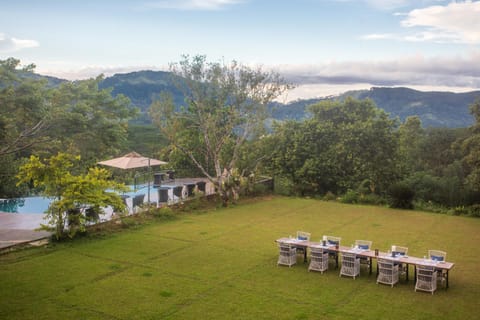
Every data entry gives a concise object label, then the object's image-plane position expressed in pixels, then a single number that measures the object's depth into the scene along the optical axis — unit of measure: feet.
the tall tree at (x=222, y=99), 71.72
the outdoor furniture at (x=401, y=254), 38.27
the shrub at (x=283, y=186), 86.48
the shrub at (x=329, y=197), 81.10
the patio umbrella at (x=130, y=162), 63.46
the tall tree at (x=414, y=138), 139.44
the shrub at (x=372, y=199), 77.05
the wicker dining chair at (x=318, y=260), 39.63
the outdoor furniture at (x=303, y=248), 43.16
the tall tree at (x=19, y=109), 68.74
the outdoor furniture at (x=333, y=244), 41.31
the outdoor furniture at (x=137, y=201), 62.08
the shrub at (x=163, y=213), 62.44
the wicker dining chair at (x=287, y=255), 41.32
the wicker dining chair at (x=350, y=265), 38.37
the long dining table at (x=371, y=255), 35.91
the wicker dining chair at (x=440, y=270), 37.09
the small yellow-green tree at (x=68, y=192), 47.01
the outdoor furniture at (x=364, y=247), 40.73
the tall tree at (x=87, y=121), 76.59
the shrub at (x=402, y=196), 72.54
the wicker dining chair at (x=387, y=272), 36.55
